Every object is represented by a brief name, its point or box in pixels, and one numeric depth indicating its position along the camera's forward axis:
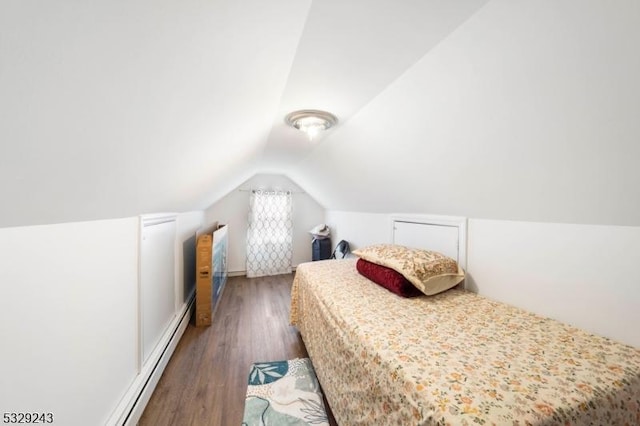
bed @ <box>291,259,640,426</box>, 0.69
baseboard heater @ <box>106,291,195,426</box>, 1.26
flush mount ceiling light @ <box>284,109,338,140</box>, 1.63
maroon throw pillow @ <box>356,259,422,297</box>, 1.58
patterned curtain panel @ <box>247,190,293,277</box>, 4.38
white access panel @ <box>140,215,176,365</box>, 1.61
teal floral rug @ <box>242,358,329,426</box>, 1.45
